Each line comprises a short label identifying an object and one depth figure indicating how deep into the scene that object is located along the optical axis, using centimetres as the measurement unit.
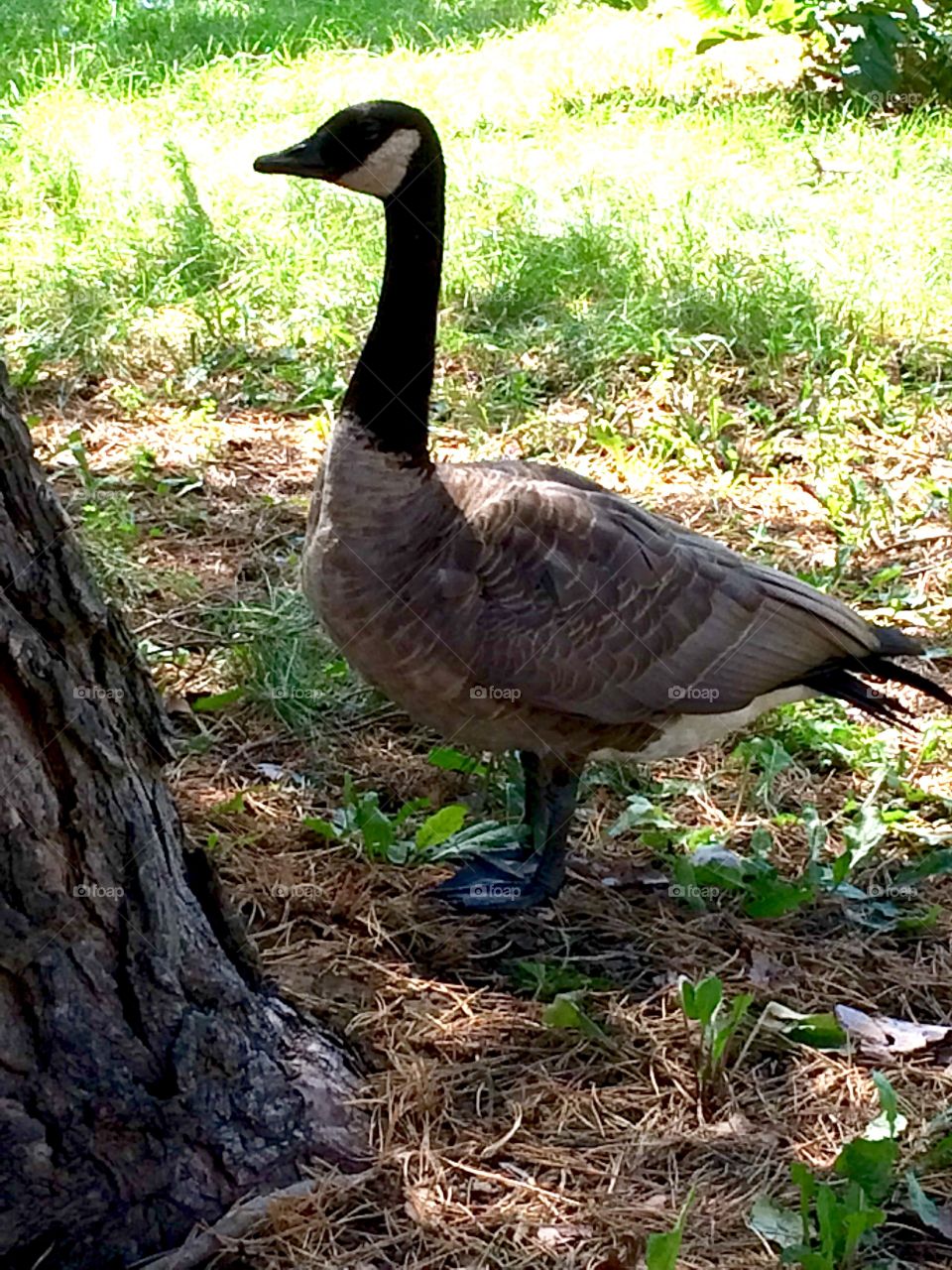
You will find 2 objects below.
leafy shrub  863
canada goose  299
